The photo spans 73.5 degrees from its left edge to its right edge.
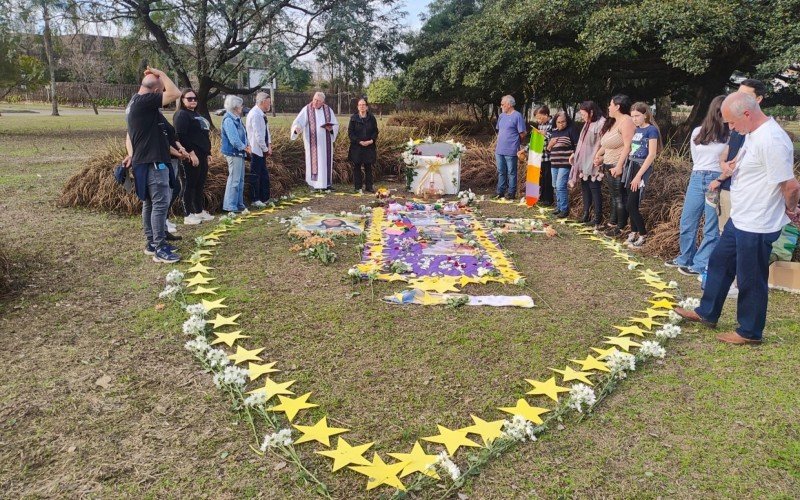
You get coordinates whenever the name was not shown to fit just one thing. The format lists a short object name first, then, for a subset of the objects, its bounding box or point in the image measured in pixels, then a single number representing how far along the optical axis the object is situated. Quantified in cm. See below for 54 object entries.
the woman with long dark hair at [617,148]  591
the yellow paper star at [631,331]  386
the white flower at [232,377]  300
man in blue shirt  833
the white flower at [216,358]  322
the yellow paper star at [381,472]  231
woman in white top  483
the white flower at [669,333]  379
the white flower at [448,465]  234
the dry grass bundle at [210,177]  712
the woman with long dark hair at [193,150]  637
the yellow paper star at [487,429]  262
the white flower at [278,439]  249
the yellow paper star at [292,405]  281
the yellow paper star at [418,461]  238
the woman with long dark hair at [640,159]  573
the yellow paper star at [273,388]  297
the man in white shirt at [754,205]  325
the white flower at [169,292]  427
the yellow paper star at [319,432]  260
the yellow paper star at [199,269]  491
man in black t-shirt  474
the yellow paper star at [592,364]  332
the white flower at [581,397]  288
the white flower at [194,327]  363
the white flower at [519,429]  261
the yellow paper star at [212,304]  409
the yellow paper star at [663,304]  438
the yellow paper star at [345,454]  244
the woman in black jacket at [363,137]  893
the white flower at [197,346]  338
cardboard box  470
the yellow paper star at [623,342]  363
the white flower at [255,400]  280
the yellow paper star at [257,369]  316
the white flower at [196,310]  392
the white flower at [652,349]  349
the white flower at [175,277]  454
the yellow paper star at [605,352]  351
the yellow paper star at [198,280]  459
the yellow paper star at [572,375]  318
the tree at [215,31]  1272
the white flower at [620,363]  323
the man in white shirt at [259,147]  750
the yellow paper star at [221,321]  381
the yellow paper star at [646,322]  399
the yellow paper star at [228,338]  355
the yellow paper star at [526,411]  279
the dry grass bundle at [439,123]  1547
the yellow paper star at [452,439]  257
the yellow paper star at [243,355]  333
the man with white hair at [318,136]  880
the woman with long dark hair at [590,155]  665
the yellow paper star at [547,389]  302
